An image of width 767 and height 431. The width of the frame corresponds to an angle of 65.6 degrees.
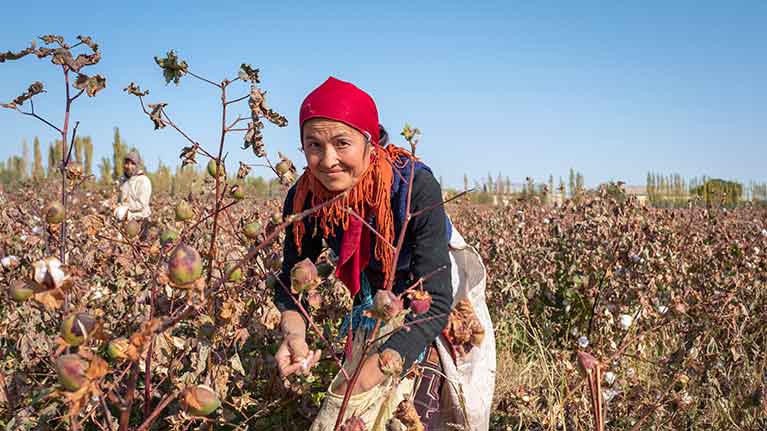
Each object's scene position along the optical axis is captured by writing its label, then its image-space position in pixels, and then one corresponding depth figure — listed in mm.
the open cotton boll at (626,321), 2010
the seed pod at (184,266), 711
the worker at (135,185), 4873
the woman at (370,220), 1309
